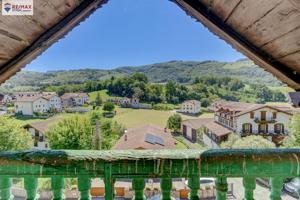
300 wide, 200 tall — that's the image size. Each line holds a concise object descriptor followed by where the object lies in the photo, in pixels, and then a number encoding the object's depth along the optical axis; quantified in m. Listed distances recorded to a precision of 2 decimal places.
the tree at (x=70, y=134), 13.80
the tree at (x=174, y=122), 26.98
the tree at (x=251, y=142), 10.95
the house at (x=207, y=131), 17.72
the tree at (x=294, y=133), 10.40
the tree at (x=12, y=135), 12.73
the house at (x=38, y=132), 19.16
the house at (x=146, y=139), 11.26
